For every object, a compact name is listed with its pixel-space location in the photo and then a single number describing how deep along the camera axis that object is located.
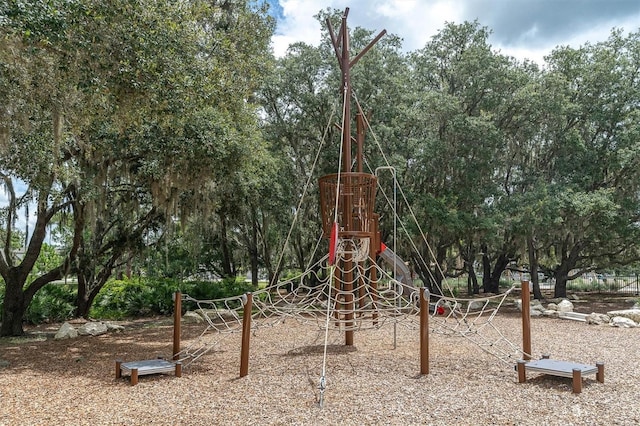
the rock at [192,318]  10.89
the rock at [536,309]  11.48
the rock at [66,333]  8.73
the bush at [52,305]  11.05
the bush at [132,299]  12.38
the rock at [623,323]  9.31
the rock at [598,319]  9.94
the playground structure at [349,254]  5.01
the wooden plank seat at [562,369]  4.22
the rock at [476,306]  13.49
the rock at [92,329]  9.14
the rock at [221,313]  11.49
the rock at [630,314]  9.84
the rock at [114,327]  9.81
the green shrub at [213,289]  13.87
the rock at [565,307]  11.52
